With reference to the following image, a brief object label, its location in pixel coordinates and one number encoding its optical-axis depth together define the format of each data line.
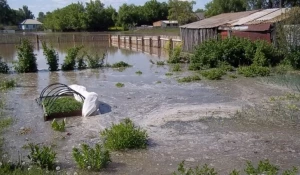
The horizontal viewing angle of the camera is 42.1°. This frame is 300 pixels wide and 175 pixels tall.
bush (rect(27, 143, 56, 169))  6.61
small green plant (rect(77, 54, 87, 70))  23.41
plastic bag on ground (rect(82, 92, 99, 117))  10.95
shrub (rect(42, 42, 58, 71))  22.61
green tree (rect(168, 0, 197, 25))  69.96
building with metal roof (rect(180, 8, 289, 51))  23.06
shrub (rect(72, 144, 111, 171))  6.68
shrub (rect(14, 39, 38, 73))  22.08
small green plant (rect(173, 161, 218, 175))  5.71
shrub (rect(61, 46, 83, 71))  23.05
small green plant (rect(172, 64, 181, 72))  21.23
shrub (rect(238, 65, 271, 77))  18.28
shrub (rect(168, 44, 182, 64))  25.31
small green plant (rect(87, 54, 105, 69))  23.69
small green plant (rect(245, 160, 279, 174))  6.25
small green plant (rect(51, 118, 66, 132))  9.55
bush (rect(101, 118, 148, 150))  7.93
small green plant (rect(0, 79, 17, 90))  16.52
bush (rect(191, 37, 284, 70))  20.77
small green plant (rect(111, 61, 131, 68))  23.99
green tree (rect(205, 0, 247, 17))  77.75
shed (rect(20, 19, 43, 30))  128.00
